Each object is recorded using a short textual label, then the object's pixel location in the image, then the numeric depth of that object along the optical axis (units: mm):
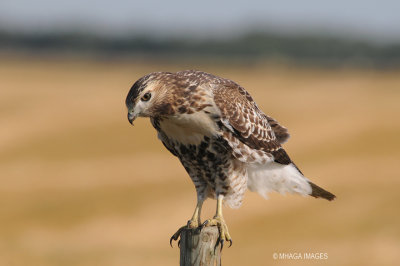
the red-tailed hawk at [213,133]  14016
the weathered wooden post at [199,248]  12875
